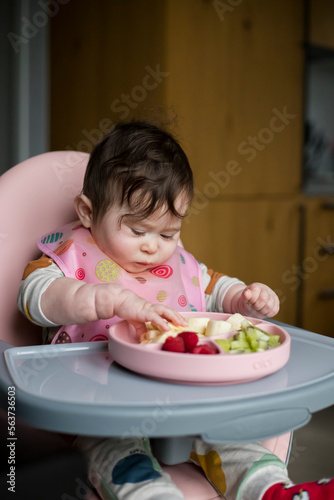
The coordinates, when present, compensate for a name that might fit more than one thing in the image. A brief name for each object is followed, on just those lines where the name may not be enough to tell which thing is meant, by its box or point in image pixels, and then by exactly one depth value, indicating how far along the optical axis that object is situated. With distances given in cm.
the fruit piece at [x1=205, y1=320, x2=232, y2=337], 77
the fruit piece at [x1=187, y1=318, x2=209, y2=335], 79
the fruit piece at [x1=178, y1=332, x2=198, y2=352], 71
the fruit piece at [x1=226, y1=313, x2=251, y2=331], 80
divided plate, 66
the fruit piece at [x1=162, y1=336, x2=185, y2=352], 70
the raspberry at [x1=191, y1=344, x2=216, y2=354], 69
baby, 79
